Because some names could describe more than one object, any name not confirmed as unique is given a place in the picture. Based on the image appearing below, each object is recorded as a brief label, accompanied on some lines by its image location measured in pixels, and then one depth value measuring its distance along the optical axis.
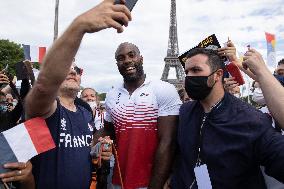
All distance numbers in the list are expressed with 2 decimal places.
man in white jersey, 1.80
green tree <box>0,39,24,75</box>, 23.12
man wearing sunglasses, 0.91
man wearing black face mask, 1.38
